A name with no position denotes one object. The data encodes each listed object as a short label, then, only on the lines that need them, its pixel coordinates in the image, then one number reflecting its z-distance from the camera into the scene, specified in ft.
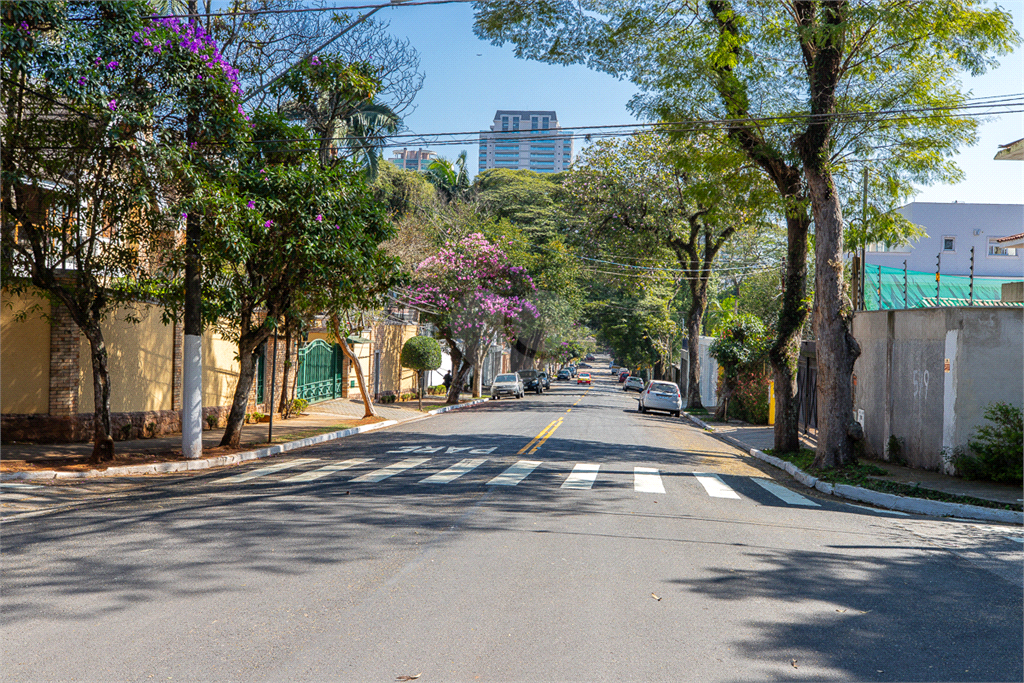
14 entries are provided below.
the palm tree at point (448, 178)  190.08
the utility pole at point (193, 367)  48.67
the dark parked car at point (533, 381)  176.45
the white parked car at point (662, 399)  108.99
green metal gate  96.58
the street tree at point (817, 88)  47.37
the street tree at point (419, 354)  116.98
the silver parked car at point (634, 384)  201.89
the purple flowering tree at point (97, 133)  39.81
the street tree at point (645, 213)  114.32
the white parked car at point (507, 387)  145.89
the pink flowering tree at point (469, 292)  115.34
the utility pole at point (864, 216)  57.76
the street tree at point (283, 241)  45.73
